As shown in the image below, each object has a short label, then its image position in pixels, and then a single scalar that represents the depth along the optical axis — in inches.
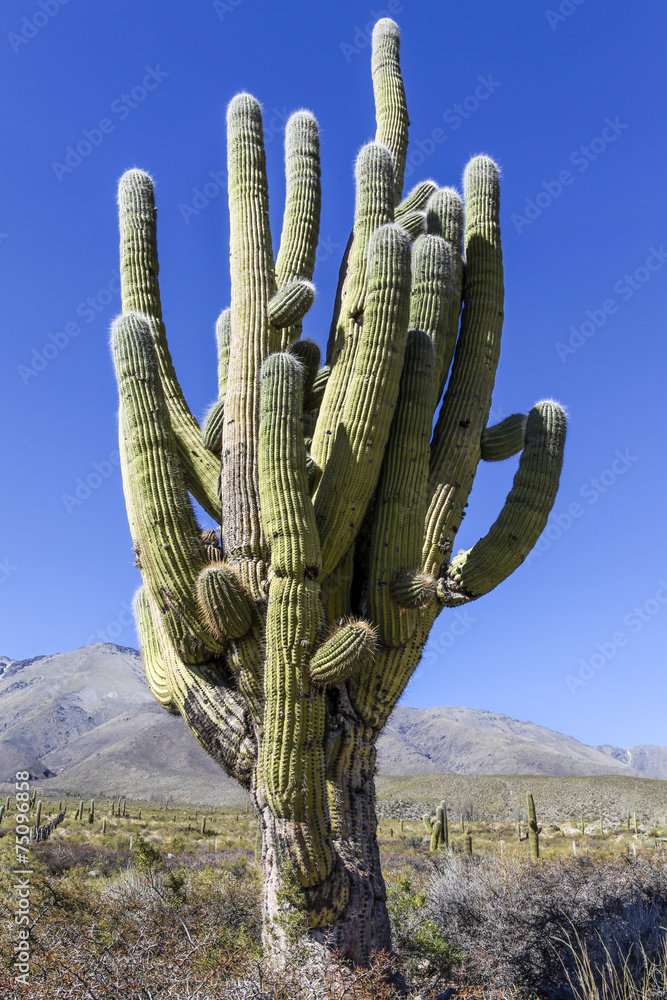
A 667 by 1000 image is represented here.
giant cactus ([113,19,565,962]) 219.5
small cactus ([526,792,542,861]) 671.9
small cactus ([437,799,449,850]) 795.9
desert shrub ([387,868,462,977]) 265.7
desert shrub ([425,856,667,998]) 251.1
